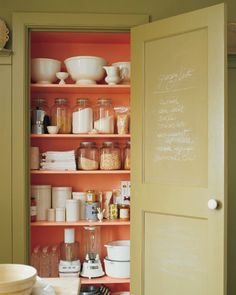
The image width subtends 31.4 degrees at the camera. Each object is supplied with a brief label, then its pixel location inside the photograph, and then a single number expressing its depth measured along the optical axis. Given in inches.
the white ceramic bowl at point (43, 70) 120.7
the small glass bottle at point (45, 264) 121.9
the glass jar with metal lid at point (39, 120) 120.5
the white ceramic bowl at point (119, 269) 119.8
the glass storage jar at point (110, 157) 123.3
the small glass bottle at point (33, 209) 120.1
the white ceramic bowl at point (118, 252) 120.5
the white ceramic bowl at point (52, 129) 120.9
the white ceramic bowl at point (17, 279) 53.3
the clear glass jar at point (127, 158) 124.5
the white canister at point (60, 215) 123.2
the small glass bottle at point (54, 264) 122.3
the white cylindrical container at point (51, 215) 123.8
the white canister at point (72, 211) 123.0
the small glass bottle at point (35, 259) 121.6
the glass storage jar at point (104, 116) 123.8
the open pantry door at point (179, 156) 91.4
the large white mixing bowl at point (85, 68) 119.8
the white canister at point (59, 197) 127.2
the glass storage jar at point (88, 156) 123.4
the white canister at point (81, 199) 126.6
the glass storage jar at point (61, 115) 124.0
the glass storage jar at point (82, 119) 122.9
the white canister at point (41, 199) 124.0
